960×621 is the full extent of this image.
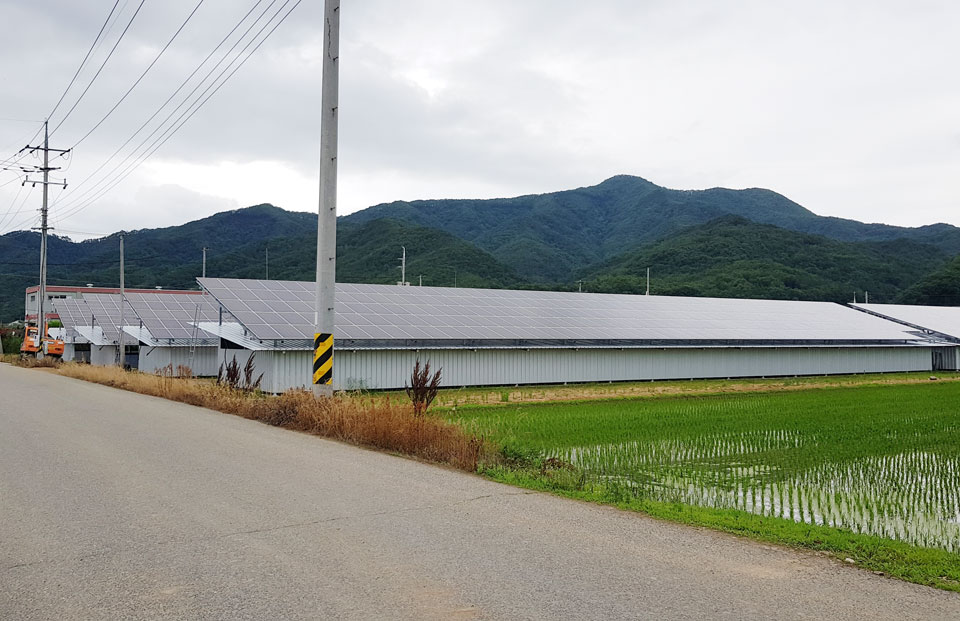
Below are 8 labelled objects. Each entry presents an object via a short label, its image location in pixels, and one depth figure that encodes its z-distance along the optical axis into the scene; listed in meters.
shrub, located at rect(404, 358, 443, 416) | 13.11
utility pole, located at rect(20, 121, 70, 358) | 48.00
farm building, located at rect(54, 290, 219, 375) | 37.41
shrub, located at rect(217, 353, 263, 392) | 20.11
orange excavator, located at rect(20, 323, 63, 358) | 50.31
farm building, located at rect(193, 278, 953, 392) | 27.33
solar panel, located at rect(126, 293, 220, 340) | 38.41
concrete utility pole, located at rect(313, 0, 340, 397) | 15.13
